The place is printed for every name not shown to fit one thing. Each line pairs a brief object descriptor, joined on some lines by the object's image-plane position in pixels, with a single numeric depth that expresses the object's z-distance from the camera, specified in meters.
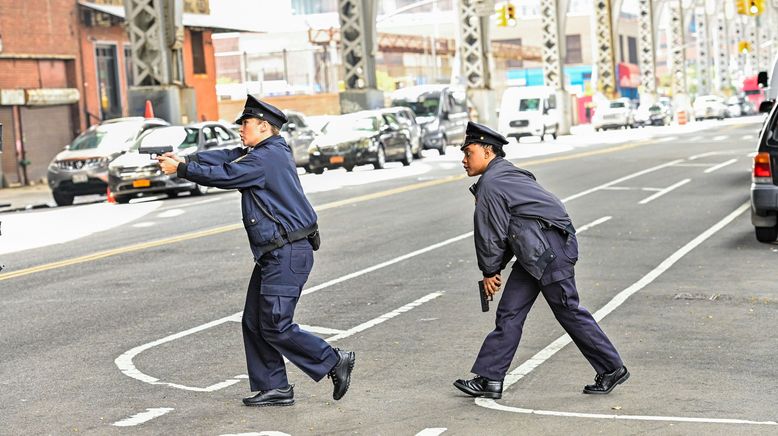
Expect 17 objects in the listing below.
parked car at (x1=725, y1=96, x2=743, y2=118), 96.36
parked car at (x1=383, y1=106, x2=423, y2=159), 40.91
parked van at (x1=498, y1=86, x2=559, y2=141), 57.84
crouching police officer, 8.30
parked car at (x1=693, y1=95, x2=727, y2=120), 88.42
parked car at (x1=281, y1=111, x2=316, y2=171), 39.31
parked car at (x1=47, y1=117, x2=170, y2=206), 30.88
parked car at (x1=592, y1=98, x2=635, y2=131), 72.88
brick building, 39.81
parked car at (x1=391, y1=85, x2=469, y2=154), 46.03
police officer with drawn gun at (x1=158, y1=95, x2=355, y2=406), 8.25
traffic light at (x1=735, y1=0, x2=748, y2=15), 56.14
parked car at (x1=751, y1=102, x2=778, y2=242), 16.19
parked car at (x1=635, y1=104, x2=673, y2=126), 80.03
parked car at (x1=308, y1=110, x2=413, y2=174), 37.78
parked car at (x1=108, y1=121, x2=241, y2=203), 28.80
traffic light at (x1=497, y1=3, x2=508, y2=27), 54.29
